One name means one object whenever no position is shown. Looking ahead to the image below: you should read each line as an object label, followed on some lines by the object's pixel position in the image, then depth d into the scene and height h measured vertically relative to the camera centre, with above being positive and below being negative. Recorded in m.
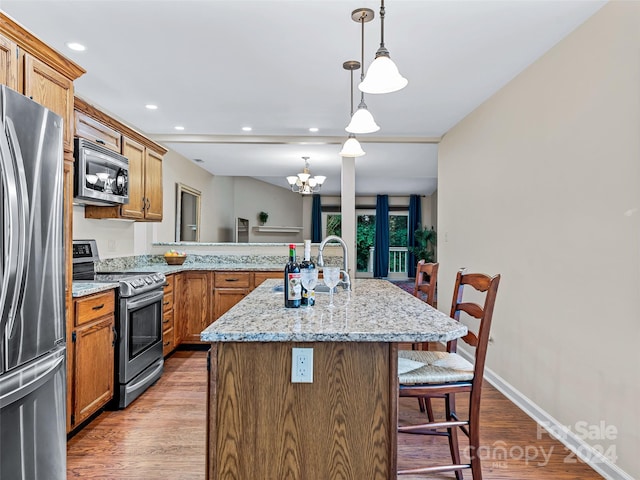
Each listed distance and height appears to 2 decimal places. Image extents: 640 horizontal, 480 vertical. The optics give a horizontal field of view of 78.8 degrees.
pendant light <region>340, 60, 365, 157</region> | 2.83 +0.65
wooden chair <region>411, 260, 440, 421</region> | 2.44 -0.30
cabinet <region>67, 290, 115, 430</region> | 2.18 -0.71
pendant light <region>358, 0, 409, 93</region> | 1.63 +0.69
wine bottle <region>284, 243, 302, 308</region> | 1.63 -0.20
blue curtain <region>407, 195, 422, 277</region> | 9.75 +0.54
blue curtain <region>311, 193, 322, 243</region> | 9.91 +0.53
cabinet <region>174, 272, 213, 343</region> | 3.99 -0.67
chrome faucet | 2.25 -0.17
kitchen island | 1.31 -0.58
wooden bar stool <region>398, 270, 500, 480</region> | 1.62 -0.61
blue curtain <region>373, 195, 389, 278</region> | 9.79 +0.03
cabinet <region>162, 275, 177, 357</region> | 3.51 -0.76
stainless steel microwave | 2.51 +0.43
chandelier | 5.91 +0.86
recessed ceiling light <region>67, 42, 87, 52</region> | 2.44 +1.21
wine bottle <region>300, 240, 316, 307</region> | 1.70 -0.24
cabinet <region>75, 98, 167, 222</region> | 2.67 +0.69
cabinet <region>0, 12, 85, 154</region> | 1.72 +0.81
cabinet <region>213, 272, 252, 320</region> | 4.03 -0.51
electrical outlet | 1.31 -0.43
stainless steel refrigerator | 1.35 -0.22
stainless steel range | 2.62 -0.62
